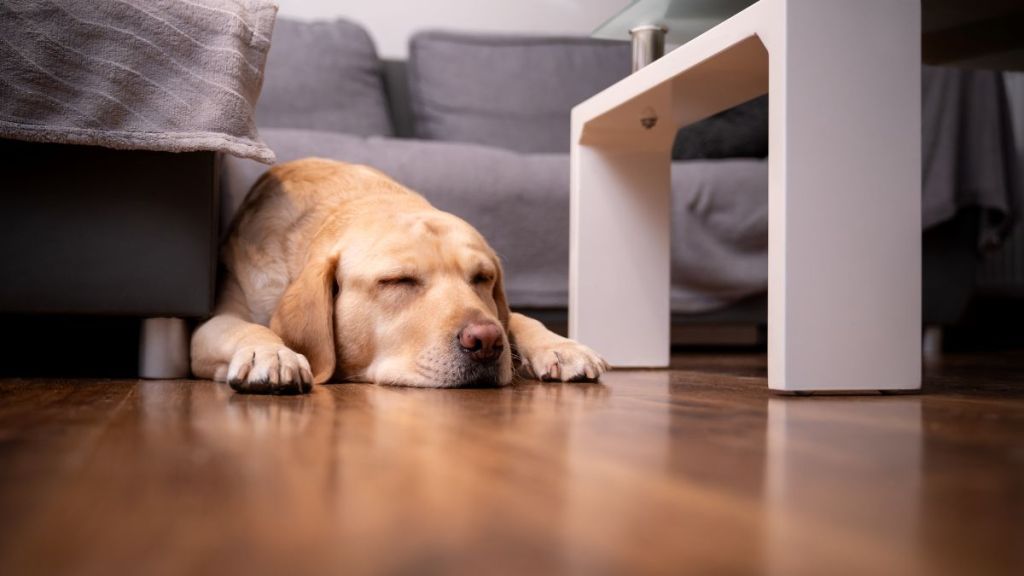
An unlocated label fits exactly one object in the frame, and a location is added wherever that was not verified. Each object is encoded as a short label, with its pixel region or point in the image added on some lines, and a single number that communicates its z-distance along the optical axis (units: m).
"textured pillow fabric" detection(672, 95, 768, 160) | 3.82
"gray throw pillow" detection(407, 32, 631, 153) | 4.25
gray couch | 3.07
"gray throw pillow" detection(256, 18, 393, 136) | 3.93
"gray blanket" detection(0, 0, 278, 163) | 1.71
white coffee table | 1.53
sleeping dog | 1.70
